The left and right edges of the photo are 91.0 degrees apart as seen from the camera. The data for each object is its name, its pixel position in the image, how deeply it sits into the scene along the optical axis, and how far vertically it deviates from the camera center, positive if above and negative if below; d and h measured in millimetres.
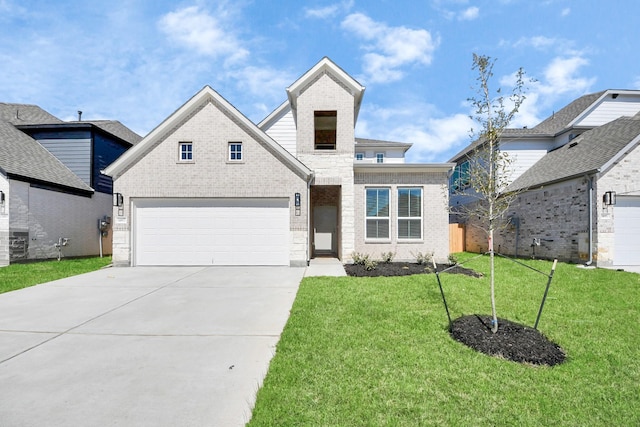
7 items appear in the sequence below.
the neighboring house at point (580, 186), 11609 +1202
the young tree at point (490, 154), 4652 +944
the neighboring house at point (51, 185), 12430 +1386
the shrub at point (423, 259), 11664 -1619
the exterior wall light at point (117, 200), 11344 +565
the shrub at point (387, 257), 11906 -1572
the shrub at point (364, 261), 10594 -1613
